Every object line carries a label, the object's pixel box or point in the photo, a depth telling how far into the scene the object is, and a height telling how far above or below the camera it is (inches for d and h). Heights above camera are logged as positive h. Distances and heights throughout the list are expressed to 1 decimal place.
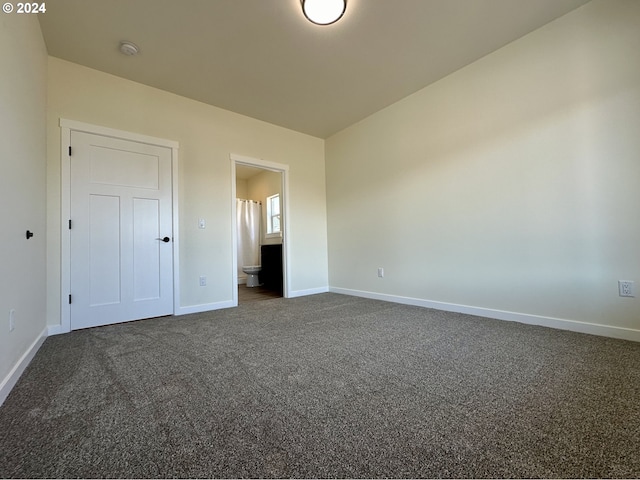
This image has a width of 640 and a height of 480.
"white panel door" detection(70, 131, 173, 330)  100.2 +7.8
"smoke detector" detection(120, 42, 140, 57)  91.7 +69.6
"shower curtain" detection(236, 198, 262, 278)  233.3 +12.6
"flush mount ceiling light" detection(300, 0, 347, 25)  76.0 +67.7
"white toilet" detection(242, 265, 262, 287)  214.7 -21.4
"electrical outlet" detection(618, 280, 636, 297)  74.9 -14.0
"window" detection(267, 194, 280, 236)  230.4 +27.8
